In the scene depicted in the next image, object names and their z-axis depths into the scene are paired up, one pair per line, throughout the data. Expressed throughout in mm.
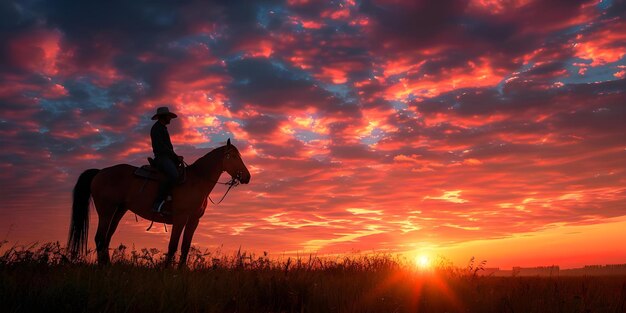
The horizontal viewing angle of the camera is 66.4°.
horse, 13633
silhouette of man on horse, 13383
